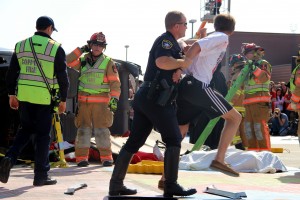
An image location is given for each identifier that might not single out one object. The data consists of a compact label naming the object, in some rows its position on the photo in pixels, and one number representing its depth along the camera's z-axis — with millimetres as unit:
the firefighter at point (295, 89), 10070
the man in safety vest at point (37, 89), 7074
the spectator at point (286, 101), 22250
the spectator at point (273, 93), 22328
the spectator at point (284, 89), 22406
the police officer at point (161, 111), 5973
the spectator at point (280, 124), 21641
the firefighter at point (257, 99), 11828
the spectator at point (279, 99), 22500
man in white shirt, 6531
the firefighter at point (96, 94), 9922
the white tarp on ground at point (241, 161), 9352
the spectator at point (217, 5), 31055
